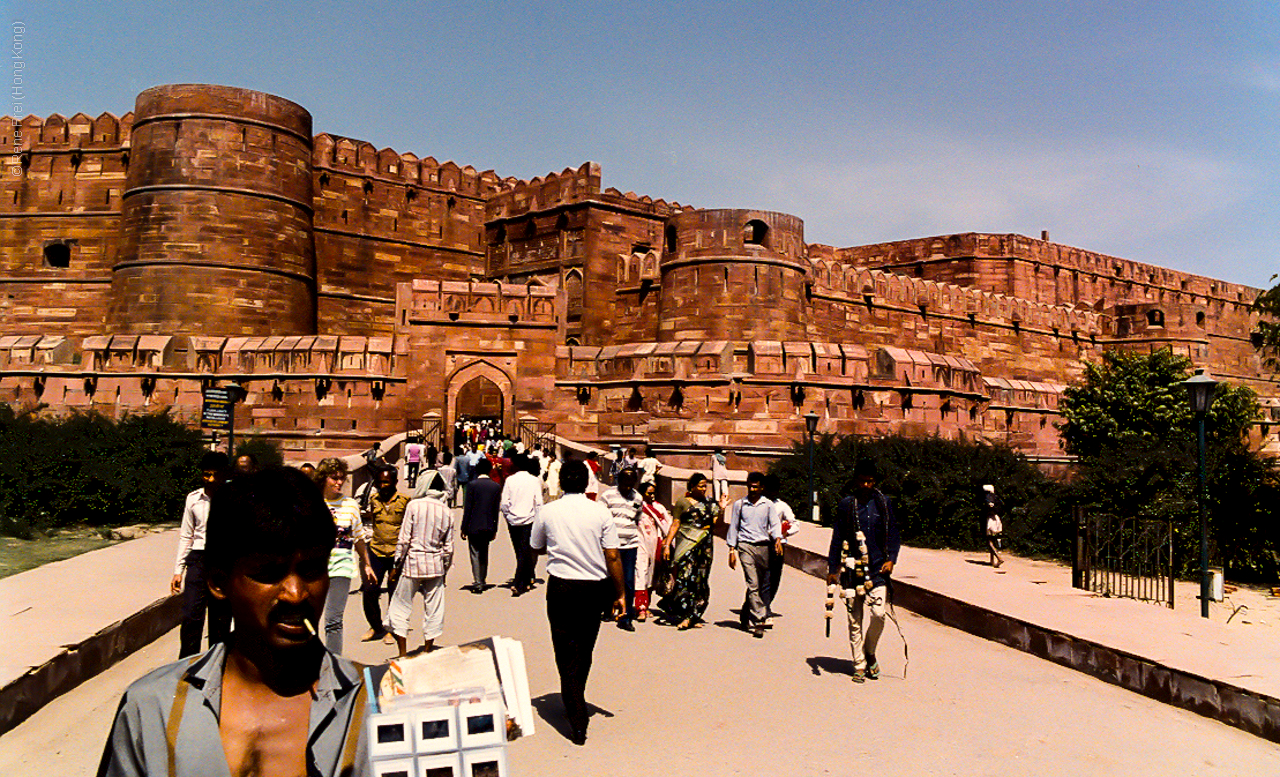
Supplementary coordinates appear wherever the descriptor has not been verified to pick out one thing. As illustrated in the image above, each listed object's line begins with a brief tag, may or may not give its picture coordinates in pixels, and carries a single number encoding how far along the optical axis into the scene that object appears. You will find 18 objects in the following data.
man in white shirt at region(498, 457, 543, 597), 8.26
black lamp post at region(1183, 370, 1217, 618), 7.60
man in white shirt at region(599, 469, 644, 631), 6.99
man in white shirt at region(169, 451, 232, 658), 4.95
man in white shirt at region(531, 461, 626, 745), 4.53
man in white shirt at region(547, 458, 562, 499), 12.67
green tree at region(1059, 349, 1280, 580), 10.70
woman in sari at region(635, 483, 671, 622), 7.48
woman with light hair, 5.20
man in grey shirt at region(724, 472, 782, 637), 6.89
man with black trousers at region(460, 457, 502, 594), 8.06
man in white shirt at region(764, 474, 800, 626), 7.00
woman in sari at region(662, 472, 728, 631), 7.12
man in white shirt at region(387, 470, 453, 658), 5.63
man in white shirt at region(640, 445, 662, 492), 12.80
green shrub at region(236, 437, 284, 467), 15.25
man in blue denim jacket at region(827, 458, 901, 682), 5.60
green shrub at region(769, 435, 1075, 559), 13.23
